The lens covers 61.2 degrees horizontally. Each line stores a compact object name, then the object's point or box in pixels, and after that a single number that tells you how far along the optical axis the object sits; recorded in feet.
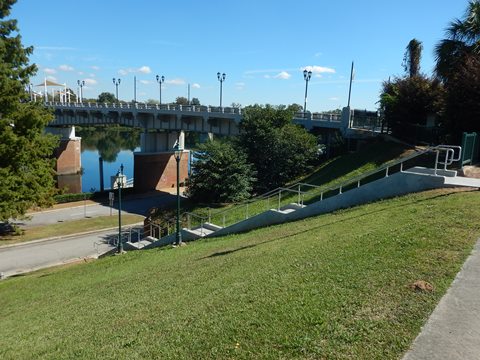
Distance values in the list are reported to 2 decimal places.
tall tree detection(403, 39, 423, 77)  122.01
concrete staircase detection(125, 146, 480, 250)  41.08
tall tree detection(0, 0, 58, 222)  60.85
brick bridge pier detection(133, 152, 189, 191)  166.91
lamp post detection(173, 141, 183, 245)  54.44
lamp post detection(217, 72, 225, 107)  202.25
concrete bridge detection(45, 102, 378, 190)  113.39
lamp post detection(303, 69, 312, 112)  139.64
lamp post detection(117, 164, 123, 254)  66.18
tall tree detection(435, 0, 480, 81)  60.95
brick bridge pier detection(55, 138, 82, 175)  211.00
